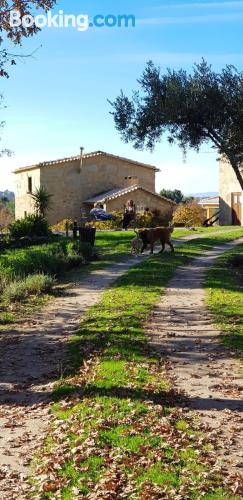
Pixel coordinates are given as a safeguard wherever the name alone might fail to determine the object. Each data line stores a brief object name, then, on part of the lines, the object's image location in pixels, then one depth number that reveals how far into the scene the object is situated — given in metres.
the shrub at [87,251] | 21.89
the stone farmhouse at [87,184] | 45.97
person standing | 33.66
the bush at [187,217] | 40.99
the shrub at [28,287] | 14.55
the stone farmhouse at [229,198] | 42.41
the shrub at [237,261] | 19.61
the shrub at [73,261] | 20.12
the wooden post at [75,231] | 26.06
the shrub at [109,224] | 36.69
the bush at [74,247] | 21.27
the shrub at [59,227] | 38.64
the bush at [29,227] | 27.26
